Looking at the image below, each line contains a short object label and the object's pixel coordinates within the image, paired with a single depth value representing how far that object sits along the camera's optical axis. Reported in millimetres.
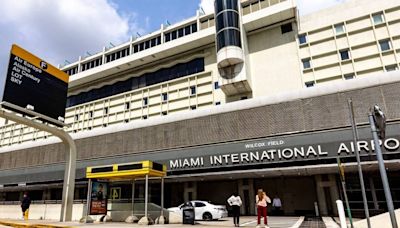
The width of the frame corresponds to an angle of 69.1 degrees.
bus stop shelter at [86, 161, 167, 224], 16250
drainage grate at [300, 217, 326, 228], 13664
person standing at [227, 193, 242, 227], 13773
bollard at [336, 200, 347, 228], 10037
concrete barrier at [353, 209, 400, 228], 9289
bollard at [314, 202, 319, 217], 20875
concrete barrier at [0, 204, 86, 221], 19250
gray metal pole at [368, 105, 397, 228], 5980
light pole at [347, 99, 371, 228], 8462
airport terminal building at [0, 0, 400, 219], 20688
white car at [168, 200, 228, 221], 18484
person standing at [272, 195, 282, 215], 22031
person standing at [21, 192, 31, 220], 20641
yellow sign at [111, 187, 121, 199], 19273
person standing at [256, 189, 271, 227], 12164
